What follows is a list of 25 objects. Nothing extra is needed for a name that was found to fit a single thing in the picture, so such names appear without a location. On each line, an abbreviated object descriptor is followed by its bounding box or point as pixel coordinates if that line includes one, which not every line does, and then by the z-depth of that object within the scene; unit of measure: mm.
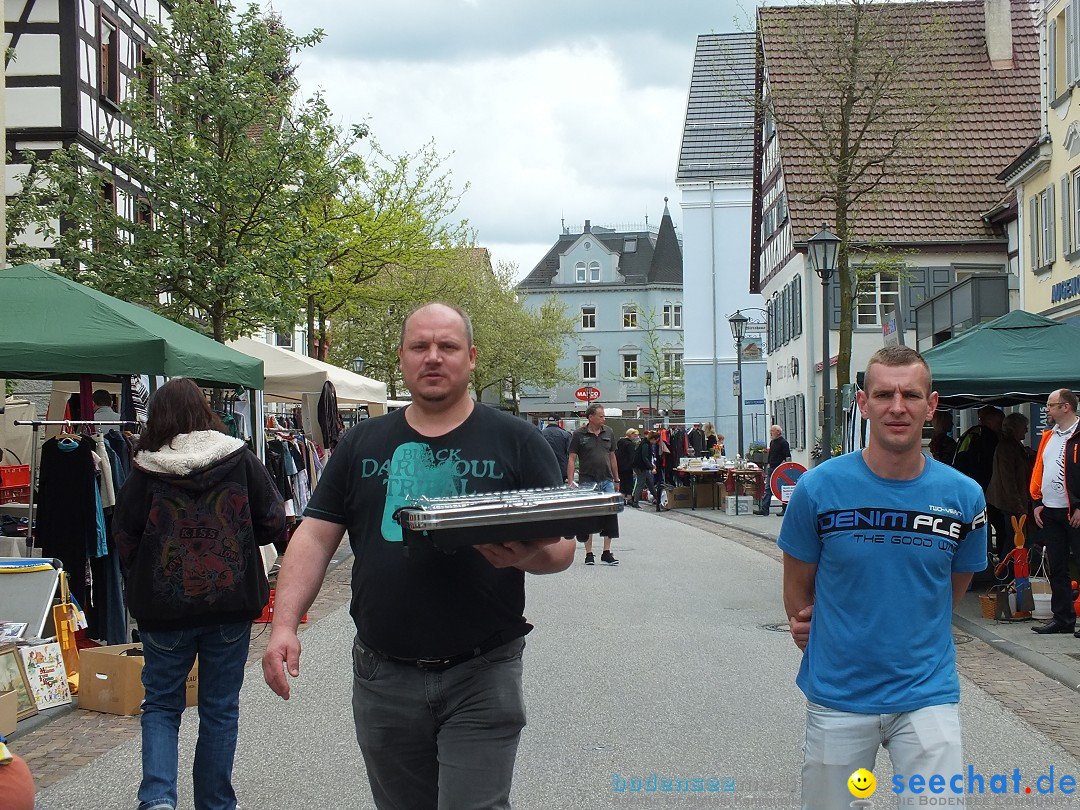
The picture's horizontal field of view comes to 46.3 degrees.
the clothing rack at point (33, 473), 8570
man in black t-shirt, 3336
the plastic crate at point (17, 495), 13445
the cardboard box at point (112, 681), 7402
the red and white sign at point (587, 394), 36375
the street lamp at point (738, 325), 33031
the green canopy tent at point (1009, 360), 11680
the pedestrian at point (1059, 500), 9672
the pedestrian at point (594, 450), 15094
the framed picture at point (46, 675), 7438
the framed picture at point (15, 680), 7234
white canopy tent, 16672
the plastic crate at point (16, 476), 14703
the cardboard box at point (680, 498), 29578
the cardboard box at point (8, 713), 6750
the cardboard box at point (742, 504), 25702
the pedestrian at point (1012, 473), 12031
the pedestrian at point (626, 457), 28938
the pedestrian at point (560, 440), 23548
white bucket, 10750
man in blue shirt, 3385
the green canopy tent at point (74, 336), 8383
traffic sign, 16109
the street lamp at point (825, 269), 17231
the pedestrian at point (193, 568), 5090
